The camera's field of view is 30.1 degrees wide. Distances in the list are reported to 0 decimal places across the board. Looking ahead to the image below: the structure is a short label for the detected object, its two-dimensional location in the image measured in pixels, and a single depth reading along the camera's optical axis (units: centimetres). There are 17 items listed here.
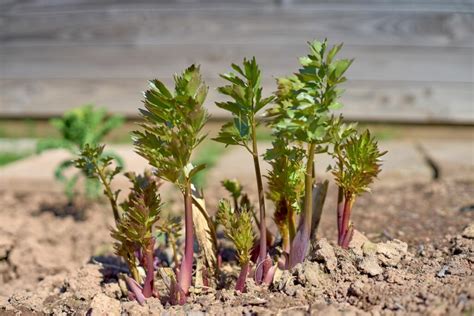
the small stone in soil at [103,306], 70
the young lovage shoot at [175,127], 67
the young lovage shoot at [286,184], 70
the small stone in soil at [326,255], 71
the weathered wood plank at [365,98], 178
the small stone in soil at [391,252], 73
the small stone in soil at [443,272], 70
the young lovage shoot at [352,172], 71
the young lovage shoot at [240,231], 70
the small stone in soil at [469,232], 79
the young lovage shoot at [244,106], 67
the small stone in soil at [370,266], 71
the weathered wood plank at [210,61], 176
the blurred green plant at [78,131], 114
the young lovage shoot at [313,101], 66
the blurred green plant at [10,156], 173
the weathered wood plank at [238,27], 174
